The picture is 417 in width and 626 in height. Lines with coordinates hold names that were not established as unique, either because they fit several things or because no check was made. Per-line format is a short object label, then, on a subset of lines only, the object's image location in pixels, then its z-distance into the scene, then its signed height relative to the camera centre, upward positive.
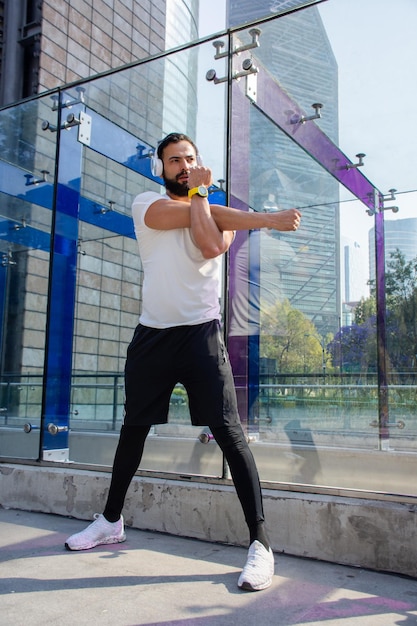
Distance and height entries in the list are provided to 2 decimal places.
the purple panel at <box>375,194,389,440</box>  5.23 +0.75
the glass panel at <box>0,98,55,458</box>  4.09 +1.27
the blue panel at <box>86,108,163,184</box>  4.46 +1.96
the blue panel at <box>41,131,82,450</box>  3.74 +0.57
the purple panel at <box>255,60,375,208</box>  3.52 +1.88
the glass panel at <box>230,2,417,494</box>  3.33 +0.90
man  2.11 +0.19
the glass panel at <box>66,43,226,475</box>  3.46 +1.43
